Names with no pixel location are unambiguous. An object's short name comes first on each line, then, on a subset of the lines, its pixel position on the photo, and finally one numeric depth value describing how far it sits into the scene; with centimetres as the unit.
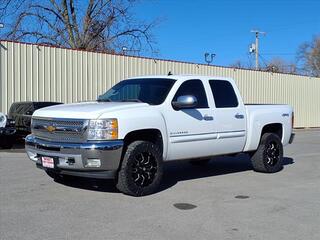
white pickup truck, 541
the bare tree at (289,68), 5389
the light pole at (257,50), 4068
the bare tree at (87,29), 2388
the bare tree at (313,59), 5817
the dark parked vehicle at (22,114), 1096
